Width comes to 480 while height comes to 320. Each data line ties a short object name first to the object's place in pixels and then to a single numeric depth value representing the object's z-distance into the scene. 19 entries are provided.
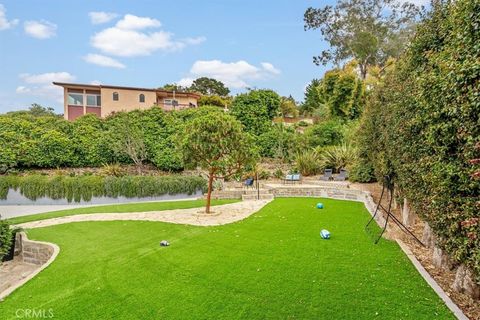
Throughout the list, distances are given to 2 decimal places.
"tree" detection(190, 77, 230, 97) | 52.59
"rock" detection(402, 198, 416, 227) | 9.07
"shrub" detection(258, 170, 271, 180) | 19.58
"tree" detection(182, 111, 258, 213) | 10.55
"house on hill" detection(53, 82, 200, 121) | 28.31
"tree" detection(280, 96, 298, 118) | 35.88
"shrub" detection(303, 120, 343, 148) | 21.44
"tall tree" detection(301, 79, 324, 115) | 38.08
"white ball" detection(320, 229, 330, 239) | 7.97
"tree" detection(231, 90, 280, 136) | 22.62
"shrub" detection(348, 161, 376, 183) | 16.42
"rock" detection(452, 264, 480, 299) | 4.60
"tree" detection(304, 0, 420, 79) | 31.47
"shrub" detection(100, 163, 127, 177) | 18.02
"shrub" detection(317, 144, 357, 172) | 18.77
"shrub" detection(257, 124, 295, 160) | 21.39
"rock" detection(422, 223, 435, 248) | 7.00
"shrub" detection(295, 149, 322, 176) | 19.44
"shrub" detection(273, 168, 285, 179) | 19.73
